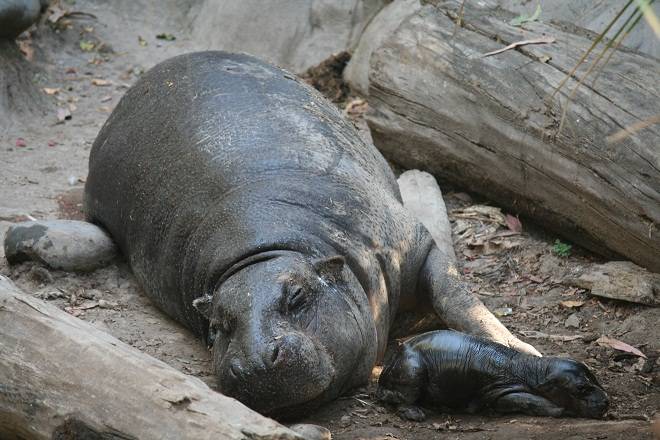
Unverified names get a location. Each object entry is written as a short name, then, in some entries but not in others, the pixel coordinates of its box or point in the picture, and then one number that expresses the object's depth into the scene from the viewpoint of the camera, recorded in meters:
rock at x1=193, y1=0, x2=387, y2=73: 21.62
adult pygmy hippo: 8.96
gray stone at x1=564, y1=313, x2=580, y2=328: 11.83
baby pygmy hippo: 8.96
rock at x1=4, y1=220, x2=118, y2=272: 12.44
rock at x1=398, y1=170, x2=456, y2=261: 13.98
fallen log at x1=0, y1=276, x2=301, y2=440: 6.66
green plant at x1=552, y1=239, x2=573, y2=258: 13.38
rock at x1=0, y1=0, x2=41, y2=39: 19.28
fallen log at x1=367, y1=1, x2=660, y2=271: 11.99
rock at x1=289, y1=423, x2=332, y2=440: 7.90
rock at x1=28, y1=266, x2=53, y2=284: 12.23
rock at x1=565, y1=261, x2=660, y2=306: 11.66
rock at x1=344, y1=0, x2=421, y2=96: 18.27
